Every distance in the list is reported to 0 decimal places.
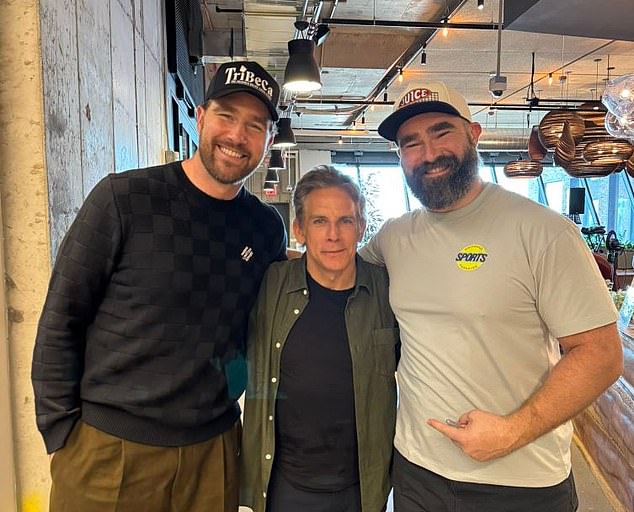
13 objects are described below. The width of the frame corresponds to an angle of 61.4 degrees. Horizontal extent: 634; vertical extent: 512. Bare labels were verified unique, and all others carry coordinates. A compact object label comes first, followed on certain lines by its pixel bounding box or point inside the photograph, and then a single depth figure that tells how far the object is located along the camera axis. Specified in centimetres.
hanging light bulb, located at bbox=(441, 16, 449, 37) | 511
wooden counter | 253
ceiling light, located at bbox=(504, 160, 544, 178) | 759
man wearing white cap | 133
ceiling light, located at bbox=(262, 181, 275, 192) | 1261
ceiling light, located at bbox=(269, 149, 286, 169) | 1006
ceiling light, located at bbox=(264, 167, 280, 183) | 1240
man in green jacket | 157
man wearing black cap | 142
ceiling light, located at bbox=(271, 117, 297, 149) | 756
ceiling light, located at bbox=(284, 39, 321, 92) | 420
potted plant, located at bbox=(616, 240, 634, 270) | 1075
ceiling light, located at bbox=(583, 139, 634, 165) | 396
